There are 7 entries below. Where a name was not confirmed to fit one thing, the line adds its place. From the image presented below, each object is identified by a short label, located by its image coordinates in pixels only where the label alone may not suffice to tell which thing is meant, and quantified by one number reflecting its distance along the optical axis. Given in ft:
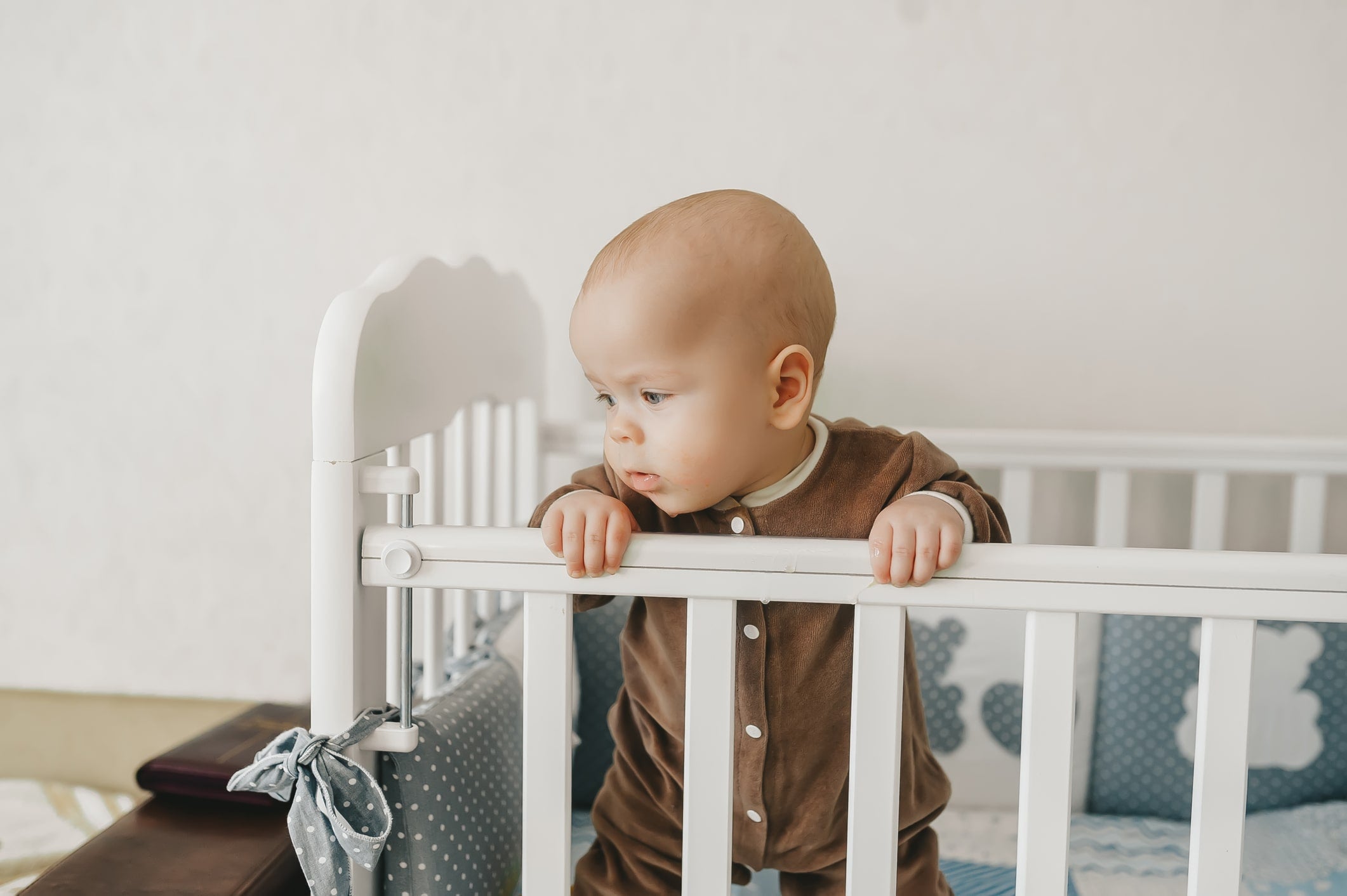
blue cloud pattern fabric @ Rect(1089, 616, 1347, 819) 3.74
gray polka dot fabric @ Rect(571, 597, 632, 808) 3.88
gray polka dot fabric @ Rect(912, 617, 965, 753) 3.92
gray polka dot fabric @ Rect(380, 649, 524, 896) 2.39
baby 2.15
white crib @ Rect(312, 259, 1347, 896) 1.99
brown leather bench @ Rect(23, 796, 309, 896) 2.85
